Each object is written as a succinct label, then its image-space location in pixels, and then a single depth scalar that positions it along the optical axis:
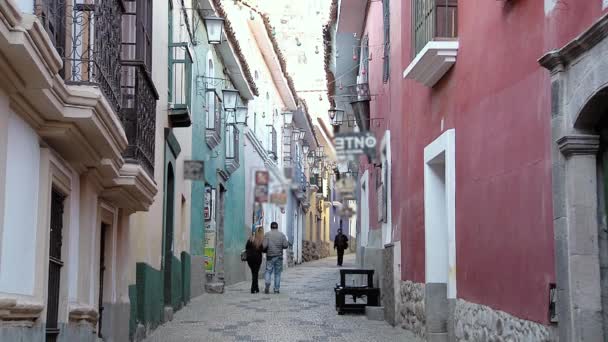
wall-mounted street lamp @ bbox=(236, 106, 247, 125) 15.73
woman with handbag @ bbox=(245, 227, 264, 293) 19.50
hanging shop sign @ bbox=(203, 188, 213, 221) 19.17
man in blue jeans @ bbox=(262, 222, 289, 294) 15.77
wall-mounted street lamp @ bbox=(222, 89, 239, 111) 16.20
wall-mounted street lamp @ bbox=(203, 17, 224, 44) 13.90
